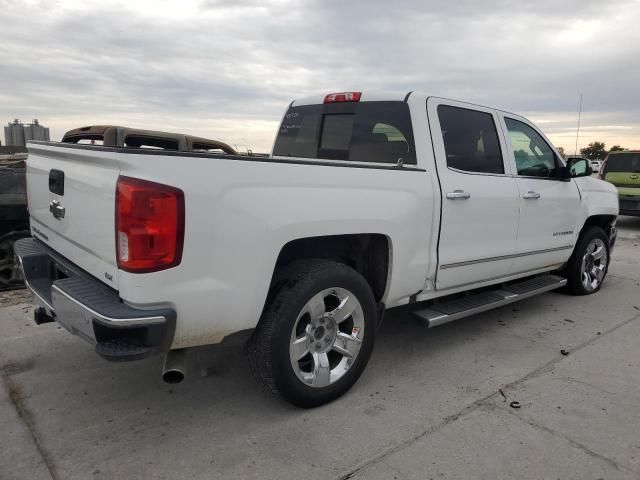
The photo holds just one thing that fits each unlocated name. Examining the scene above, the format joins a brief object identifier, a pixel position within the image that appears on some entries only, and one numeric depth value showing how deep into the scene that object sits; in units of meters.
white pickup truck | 2.33
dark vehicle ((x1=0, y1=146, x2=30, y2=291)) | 5.05
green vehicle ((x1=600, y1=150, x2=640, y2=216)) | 11.08
